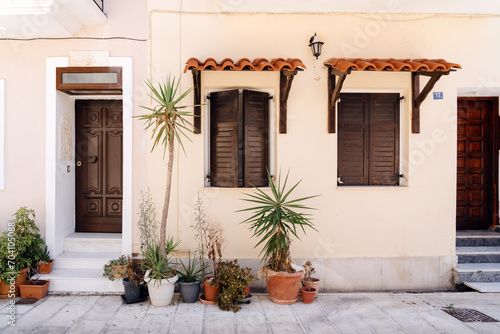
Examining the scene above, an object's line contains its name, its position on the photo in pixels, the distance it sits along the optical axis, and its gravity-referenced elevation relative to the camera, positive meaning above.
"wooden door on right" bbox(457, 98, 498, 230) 6.59 +0.01
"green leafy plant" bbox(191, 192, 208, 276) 5.44 -0.94
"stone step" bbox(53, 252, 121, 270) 5.50 -1.55
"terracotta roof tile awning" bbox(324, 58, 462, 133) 4.98 +1.33
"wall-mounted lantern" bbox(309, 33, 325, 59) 5.32 +1.76
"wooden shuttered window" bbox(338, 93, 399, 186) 5.87 +0.38
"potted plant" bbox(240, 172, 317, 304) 4.85 -1.31
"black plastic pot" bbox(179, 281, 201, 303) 4.89 -1.77
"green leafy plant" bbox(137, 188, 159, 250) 5.45 -0.92
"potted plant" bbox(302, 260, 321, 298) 5.07 -1.69
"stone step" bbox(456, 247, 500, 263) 5.83 -1.52
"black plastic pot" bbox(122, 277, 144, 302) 4.90 -1.77
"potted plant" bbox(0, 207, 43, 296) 4.93 -1.25
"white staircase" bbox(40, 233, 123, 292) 5.23 -1.56
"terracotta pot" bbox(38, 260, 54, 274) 5.32 -1.59
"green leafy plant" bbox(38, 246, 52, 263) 5.36 -1.42
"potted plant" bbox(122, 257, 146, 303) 4.90 -1.72
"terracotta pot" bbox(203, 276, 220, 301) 4.89 -1.77
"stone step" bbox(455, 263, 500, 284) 5.56 -1.74
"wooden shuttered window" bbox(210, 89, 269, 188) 5.48 +0.38
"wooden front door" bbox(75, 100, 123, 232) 6.31 +0.01
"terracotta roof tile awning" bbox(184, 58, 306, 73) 4.90 +1.35
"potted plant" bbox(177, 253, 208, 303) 4.90 -1.67
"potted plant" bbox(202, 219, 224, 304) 4.92 -1.31
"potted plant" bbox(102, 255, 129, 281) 5.11 -1.54
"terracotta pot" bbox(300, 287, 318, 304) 4.93 -1.83
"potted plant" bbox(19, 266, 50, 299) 5.00 -1.80
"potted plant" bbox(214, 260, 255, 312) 4.68 -1.64
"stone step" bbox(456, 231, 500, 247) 6.14 -1.33
